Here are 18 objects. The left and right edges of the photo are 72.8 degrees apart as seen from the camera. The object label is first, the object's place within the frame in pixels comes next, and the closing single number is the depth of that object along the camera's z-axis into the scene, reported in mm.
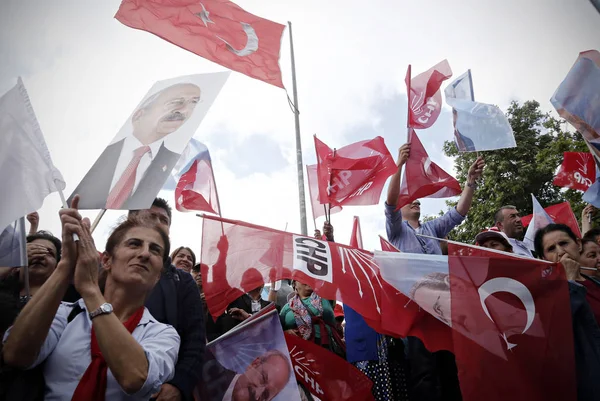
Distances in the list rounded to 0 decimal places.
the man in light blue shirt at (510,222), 4797
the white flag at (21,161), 1858
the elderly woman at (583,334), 2135
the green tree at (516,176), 15734
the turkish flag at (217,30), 3824
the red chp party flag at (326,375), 2824
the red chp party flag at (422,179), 4117
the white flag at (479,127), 4488
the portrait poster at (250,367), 2332
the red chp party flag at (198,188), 4895
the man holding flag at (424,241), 2938
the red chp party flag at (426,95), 4426
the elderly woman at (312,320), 3566
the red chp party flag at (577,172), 5859
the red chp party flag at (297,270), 2770
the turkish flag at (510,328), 2158
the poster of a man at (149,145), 2066
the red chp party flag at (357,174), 4980
